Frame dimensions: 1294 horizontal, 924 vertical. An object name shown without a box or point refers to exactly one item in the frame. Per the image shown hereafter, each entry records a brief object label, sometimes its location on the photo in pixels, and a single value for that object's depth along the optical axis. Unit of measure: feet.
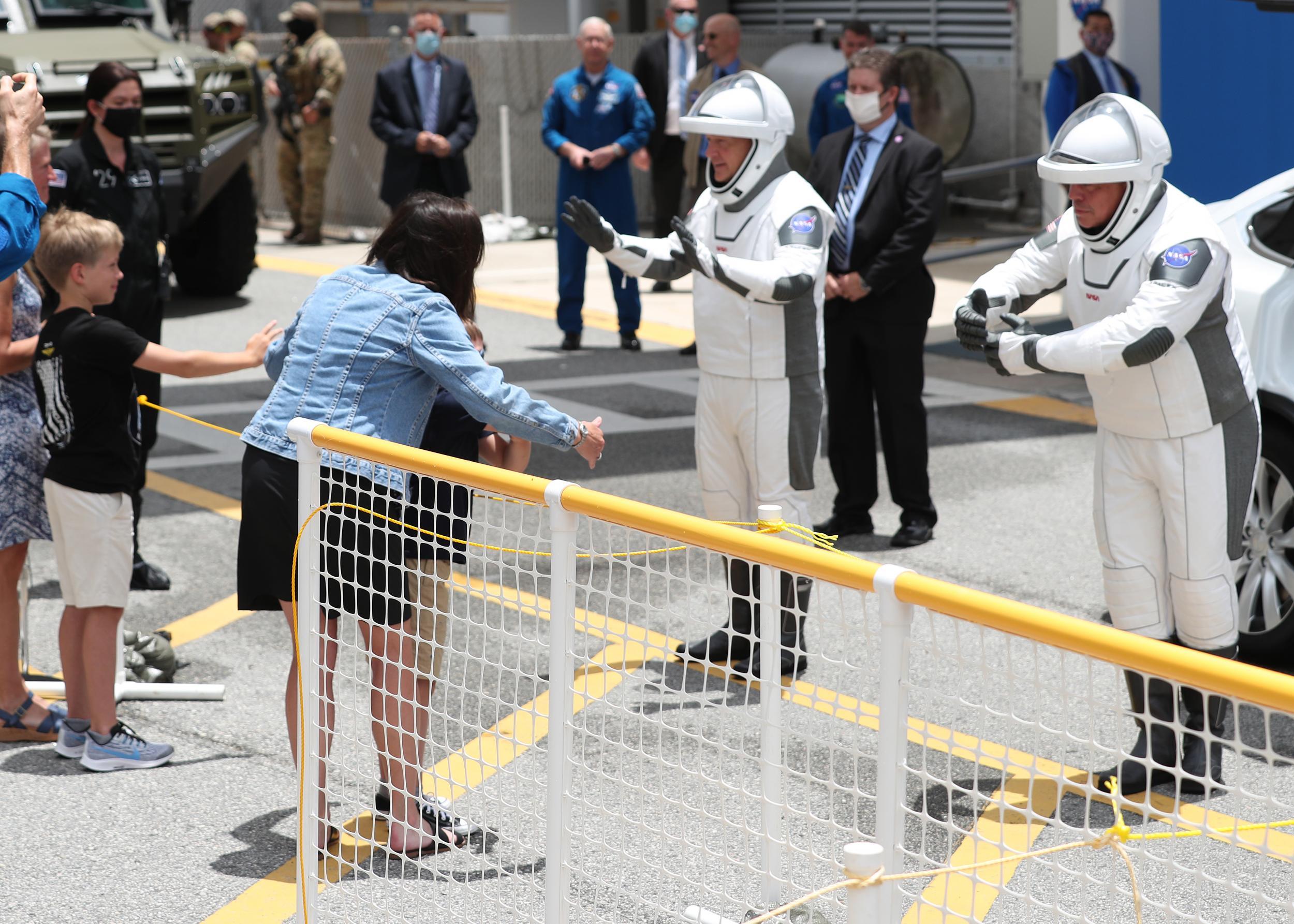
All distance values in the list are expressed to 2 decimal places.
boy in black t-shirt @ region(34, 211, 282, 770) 29.53
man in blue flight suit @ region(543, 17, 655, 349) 72.95
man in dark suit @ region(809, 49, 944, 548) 44.16
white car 34.65
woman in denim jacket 23.82
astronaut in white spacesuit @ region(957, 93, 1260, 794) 27.27
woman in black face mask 40.14
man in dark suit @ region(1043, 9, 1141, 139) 73.10
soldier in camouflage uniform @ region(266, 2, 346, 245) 102.01
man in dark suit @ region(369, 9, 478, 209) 78.48
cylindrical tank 104.42
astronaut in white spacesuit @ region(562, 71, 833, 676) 33.86
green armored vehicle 74.49
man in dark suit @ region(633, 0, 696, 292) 79.41
